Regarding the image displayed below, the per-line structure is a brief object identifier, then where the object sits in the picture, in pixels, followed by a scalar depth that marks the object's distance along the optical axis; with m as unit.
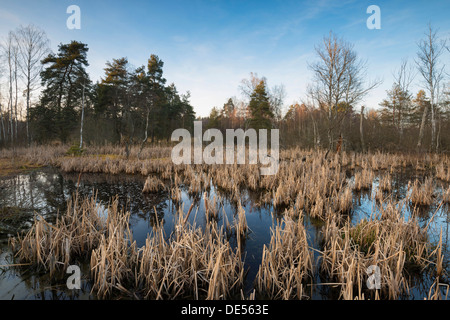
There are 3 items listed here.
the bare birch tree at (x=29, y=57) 16.53
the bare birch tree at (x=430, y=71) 12.91
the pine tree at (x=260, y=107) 23.50
